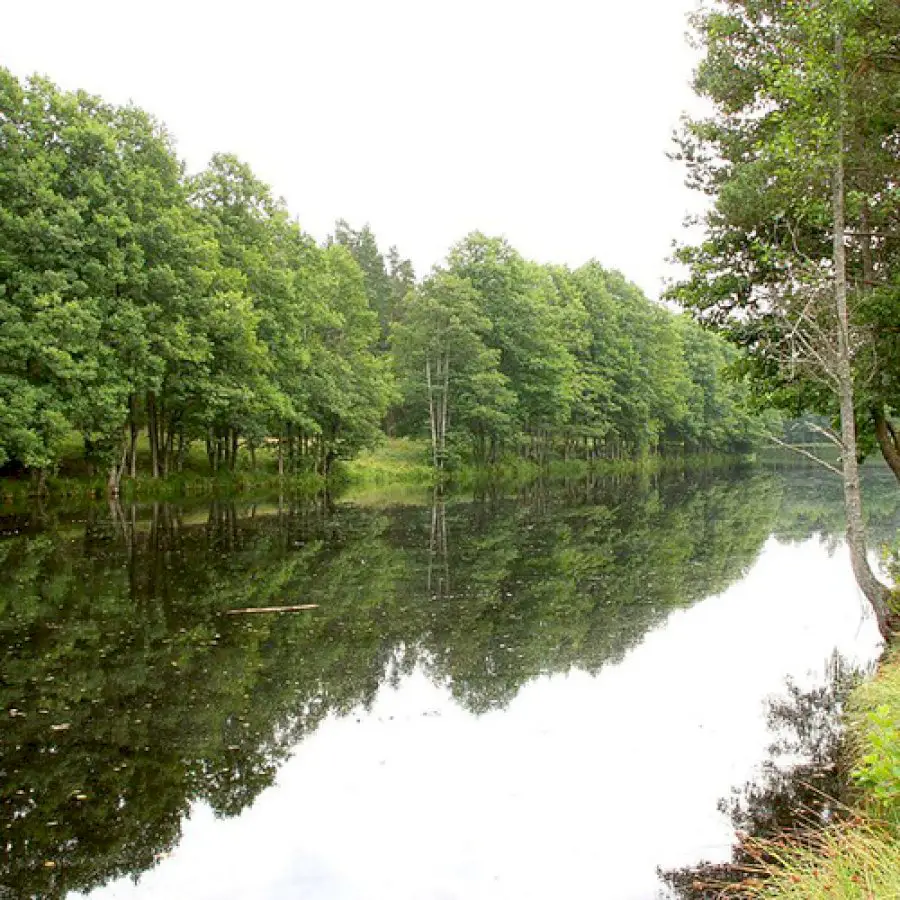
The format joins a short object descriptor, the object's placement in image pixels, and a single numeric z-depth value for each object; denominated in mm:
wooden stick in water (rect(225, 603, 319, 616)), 14188
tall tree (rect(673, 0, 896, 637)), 10242
